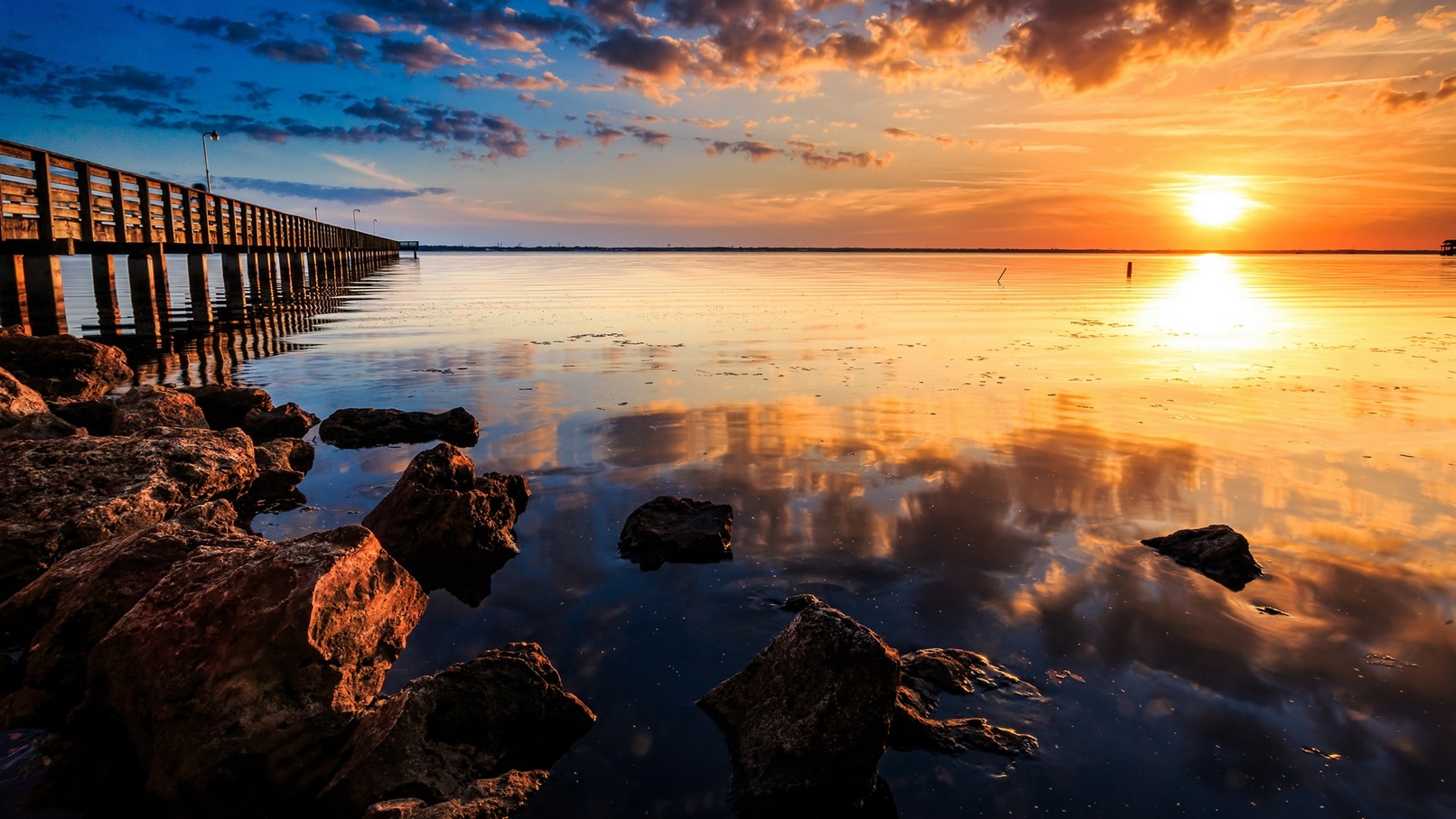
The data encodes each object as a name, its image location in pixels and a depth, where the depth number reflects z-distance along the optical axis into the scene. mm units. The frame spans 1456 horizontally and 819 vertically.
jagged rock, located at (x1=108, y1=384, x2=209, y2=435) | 9147
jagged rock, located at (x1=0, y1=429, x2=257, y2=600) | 5883
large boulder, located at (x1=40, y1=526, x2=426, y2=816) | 3828
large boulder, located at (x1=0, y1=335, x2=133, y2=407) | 13172
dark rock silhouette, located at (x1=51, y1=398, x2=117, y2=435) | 10148
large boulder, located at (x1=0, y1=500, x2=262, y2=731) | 4555
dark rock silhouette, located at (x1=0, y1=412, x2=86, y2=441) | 8008
